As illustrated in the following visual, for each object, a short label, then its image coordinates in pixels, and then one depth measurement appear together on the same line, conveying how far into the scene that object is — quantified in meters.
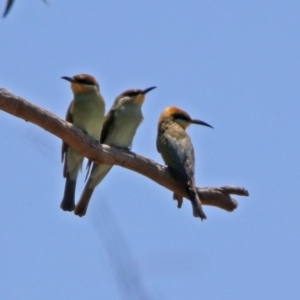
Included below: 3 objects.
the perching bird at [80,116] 8.67
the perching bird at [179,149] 7.32
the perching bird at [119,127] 8.81
